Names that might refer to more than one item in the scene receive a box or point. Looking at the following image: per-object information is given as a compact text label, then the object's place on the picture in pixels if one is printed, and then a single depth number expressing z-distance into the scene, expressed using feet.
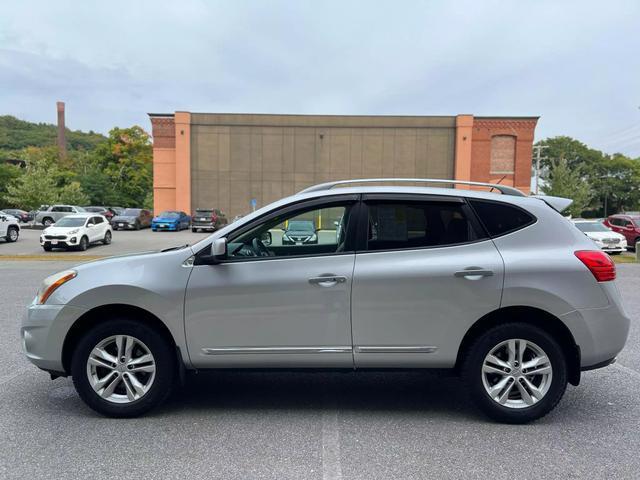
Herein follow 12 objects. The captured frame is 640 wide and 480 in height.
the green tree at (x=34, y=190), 143.23
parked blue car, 111.24
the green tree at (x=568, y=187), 148.36
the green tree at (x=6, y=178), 167.63
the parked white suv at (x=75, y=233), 64.54
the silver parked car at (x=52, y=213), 113.50
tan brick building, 138.51
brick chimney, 299.64
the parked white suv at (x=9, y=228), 71.97
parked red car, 69.92
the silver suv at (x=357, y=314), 11.82
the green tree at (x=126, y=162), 224.74
